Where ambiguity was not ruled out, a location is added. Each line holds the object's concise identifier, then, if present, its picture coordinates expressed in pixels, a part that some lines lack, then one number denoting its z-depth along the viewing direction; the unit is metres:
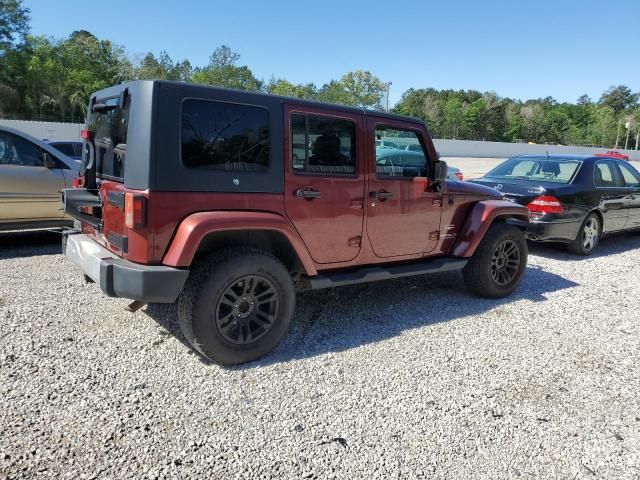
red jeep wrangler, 3.19
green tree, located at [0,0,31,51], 49.56
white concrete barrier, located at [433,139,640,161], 44.47
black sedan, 6.98
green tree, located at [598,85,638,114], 130.50
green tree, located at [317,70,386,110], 76.38
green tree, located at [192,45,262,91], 61.50
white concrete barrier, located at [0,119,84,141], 25.86
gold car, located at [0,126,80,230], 6.43
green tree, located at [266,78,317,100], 67.50
